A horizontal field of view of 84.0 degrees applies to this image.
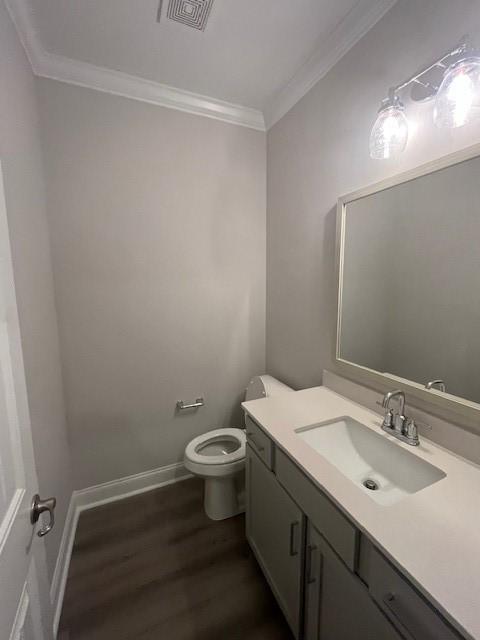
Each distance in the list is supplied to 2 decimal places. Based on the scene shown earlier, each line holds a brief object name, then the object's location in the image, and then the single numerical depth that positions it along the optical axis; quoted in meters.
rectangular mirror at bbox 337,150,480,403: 0.92
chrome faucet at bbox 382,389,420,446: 1.01
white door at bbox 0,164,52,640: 0.53
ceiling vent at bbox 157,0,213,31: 1.14
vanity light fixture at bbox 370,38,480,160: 0.84
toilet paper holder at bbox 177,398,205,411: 1.96
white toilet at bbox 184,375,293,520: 1.58
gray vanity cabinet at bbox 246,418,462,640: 0.60
